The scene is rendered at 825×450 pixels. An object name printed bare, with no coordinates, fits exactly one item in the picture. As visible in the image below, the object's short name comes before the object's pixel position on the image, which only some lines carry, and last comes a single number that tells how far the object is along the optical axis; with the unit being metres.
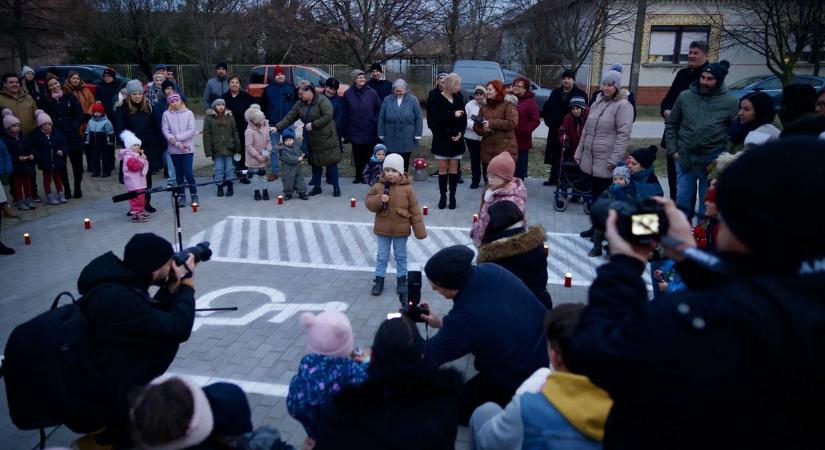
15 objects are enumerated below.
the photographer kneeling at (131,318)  3.37
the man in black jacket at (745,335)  1.45
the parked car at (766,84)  19.16
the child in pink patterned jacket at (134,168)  9.17
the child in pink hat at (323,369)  3.23
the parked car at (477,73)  19.77
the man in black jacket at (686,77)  8.40
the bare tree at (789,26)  15.27
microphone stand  5.93
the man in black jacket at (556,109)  10.57
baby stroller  9.49
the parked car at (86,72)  20.91
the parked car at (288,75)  20.94
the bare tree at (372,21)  12.52
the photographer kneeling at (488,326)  3.78
